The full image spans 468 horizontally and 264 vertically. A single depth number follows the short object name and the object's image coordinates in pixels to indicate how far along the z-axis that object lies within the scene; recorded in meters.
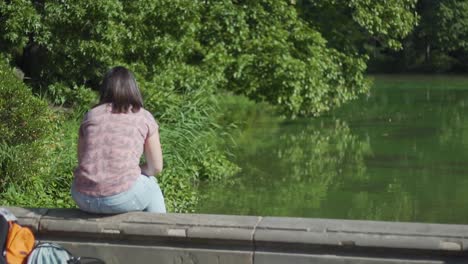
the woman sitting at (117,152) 4.96
